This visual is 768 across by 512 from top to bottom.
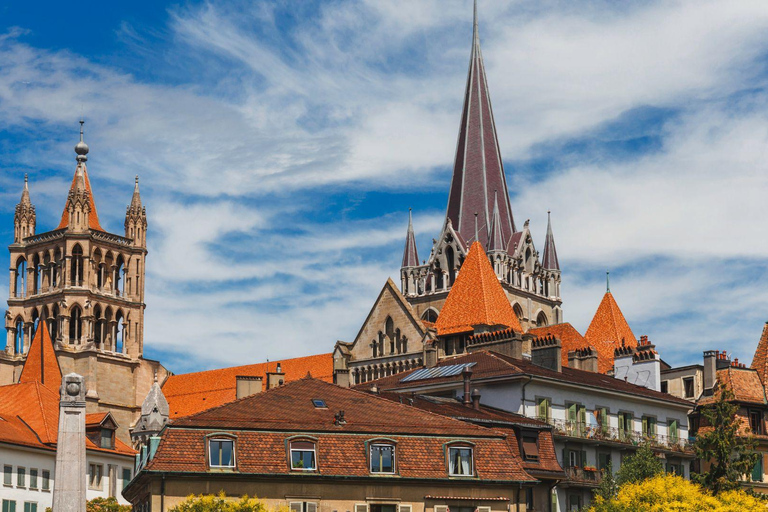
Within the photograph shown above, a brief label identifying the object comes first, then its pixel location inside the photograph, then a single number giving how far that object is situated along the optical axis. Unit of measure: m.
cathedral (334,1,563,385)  158.88
